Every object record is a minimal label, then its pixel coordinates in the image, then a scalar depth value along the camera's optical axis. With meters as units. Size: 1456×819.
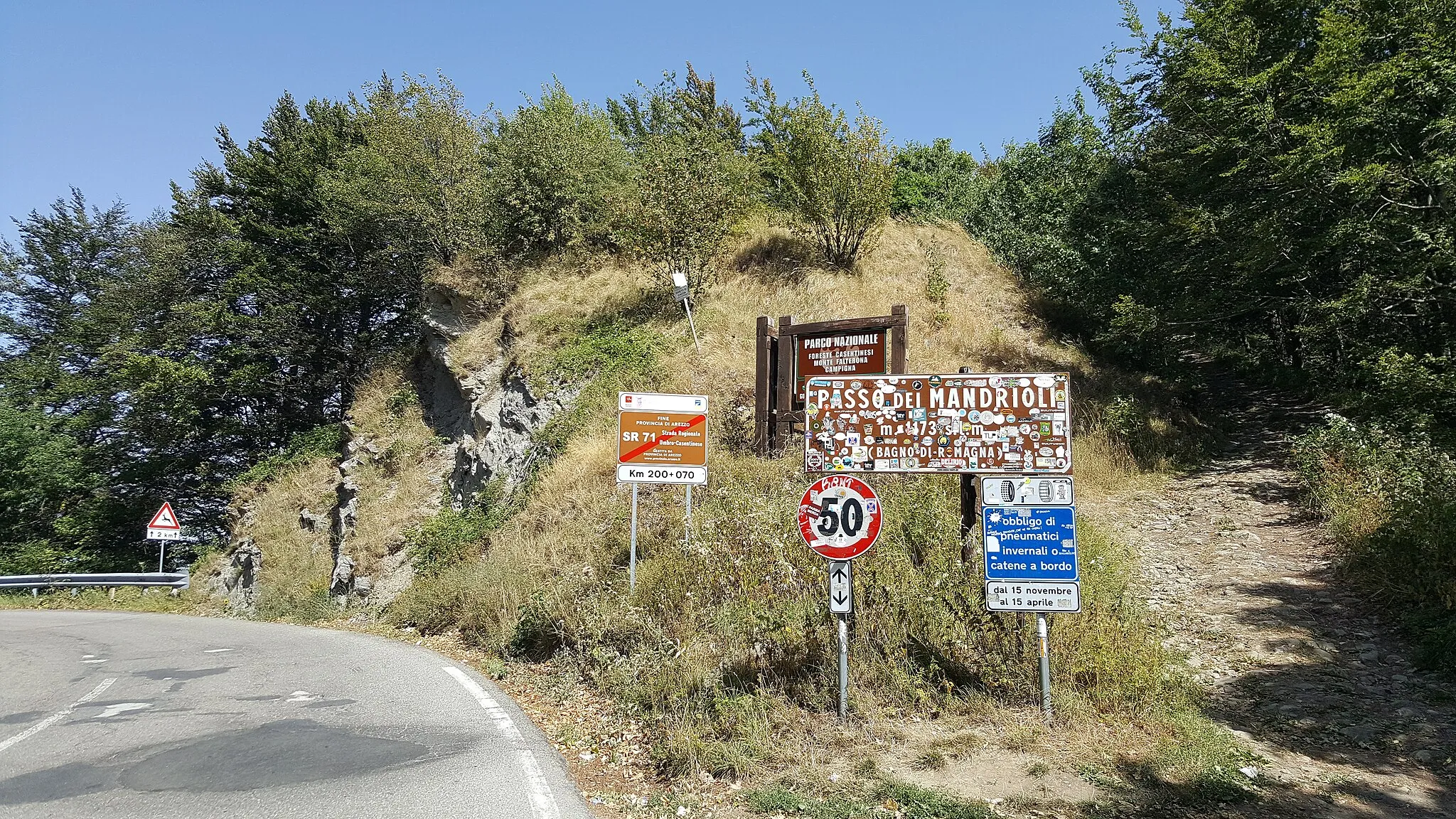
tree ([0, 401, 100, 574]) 26.23
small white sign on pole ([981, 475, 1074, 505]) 6.49
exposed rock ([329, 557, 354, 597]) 17.89
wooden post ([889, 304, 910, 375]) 11.95
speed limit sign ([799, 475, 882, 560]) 6.58
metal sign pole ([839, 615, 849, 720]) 6.30
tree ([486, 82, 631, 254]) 22.48
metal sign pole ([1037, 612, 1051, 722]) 6.00
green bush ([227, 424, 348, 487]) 25.48
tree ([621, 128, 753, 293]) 18.62
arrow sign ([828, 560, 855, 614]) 6.54
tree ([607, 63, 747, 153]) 33.19
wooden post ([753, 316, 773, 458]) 13.14
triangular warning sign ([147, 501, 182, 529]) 21.86
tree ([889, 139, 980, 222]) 27.56
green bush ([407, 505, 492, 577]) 15.05
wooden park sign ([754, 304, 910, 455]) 12.31
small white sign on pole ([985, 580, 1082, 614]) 6.21
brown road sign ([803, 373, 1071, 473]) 6.84
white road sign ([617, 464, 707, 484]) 10.13
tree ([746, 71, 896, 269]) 19.11
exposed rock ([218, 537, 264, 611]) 21.27
